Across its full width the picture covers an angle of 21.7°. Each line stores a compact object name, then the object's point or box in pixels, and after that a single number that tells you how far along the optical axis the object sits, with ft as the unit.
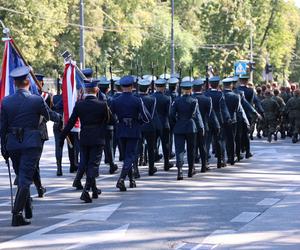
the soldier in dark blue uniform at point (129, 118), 42.57
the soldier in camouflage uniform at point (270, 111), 82.53
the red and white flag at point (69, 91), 48.55
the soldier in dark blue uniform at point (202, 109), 51.31
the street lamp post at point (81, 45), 122.19
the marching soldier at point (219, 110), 55.06
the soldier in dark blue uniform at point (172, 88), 58.30
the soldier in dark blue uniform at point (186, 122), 48.49
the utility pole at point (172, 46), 158.30
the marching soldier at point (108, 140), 51.52
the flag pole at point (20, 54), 37.49
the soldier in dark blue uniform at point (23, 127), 32.04
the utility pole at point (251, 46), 200.85
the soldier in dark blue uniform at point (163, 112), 53.31
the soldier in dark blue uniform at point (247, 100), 60.85
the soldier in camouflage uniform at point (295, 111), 81.20
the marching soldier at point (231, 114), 56.49
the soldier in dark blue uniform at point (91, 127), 38.22
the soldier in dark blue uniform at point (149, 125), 49.67
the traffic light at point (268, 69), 181.98
